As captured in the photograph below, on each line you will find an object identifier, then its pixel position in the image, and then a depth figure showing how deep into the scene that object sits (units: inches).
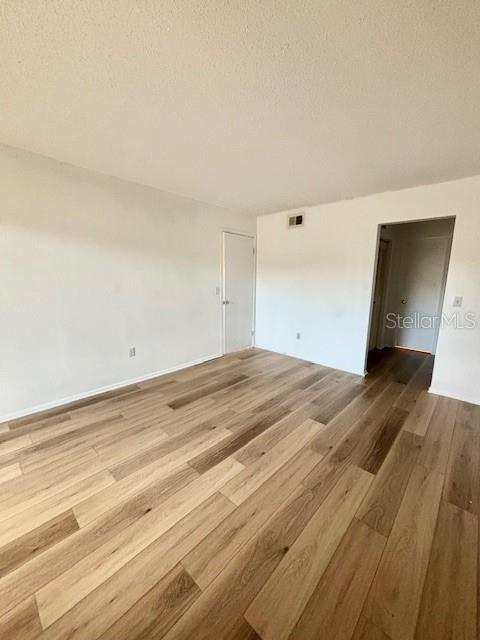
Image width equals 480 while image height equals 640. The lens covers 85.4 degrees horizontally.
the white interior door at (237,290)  169.5
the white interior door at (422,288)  176.6
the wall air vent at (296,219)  161.1
